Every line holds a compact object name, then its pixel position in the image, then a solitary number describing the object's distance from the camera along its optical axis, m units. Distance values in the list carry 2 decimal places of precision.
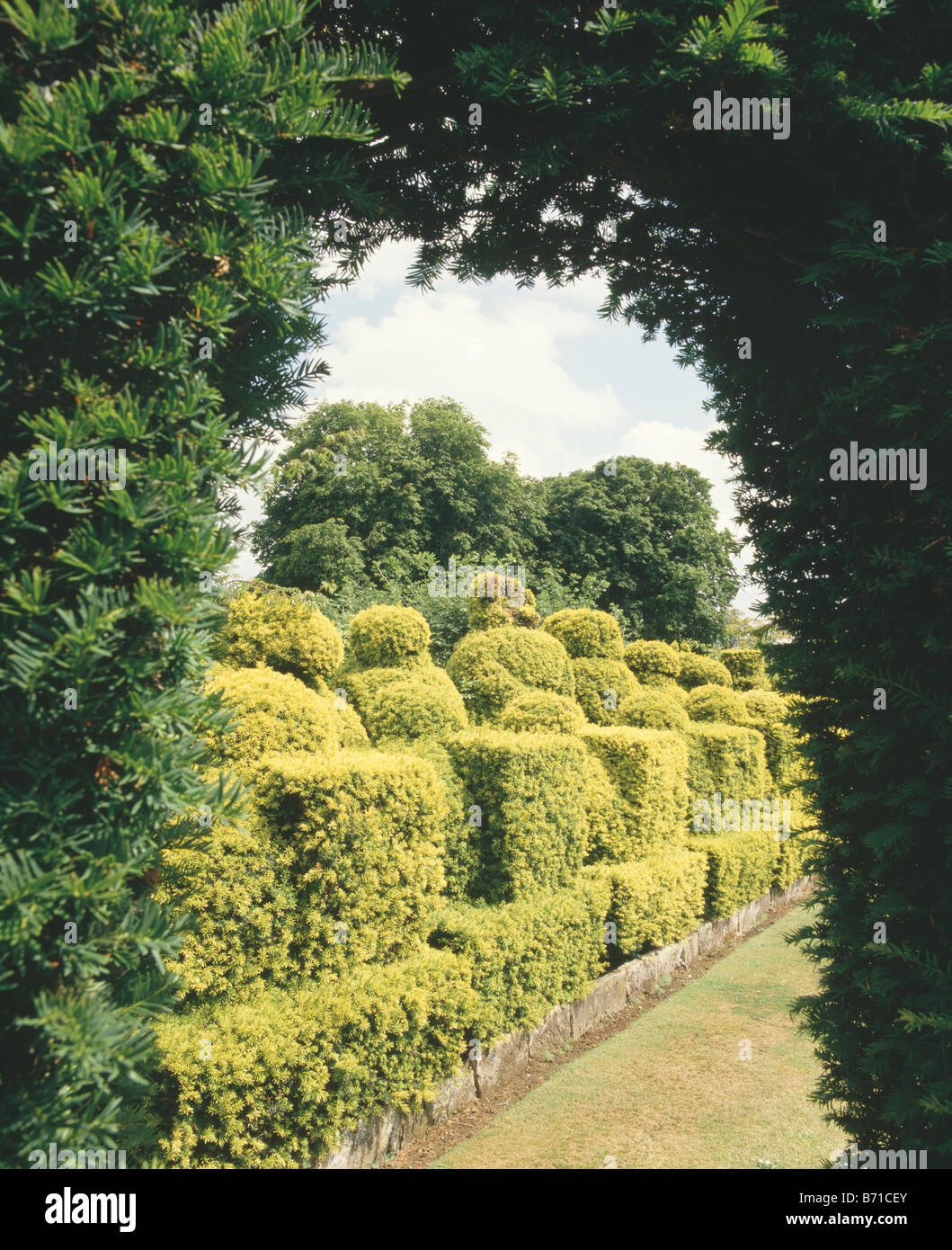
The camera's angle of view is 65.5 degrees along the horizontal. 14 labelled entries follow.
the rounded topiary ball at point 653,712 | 10.80
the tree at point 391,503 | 24.20
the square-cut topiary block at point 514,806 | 6.41
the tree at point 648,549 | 29.41
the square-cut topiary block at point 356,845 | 4.64
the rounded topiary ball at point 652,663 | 13.45
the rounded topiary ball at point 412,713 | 7.41
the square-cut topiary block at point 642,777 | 8.24
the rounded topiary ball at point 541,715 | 8.06
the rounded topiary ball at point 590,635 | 11.46
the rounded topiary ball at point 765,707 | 13.02
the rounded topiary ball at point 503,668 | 9.36
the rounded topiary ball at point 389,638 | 8.36
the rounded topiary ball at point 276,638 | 6.61
